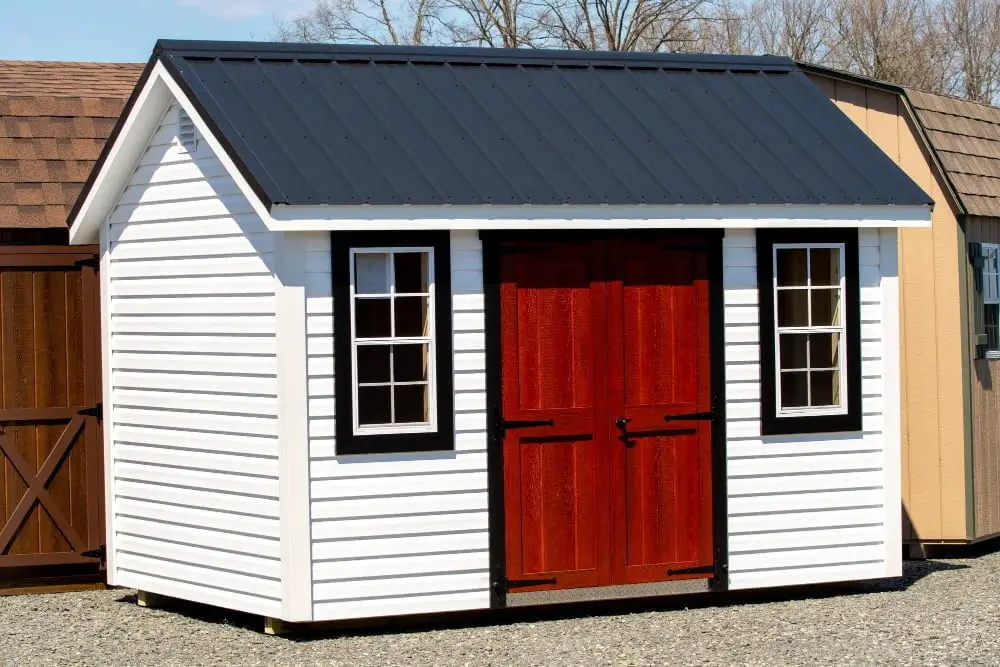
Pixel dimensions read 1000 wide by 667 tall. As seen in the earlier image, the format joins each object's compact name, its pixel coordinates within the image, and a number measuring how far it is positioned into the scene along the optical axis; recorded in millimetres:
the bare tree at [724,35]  34644
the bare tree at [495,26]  32562
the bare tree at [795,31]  36812
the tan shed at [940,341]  12656
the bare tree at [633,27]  32438
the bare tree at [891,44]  35656
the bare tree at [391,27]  33281
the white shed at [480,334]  9742
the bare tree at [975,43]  36812
